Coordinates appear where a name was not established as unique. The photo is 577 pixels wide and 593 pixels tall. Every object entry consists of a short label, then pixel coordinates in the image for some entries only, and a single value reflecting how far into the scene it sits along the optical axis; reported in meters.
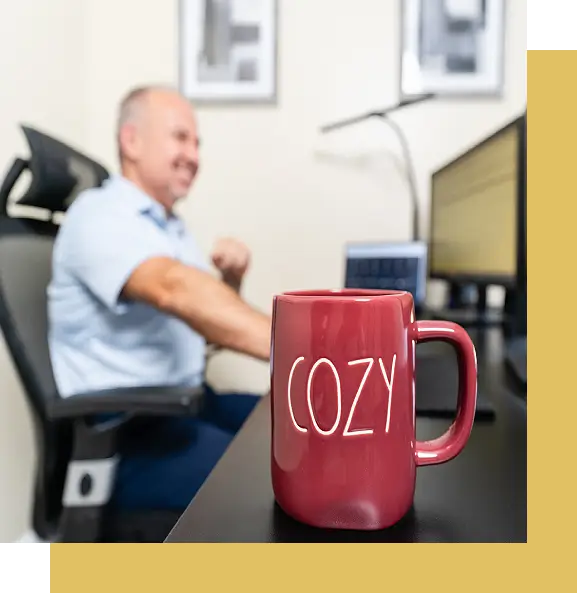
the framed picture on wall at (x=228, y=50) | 1.44
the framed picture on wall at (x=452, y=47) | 1.47
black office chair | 0.69
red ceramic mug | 0.29
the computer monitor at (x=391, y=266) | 1.27
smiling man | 0.73
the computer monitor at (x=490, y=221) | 0.80
